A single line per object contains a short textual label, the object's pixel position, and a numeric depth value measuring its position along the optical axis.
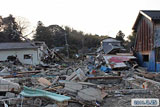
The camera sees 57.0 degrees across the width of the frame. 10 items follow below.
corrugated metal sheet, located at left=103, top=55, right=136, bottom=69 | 13.57
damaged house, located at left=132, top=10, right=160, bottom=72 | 12.52
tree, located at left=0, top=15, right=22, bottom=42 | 31.28
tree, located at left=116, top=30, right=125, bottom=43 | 40.00
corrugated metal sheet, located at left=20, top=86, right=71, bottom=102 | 4.76
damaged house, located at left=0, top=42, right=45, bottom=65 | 19.45
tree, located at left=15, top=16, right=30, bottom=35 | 36.34
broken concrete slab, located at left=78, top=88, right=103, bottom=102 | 5.16
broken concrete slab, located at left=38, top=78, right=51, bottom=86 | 7.37
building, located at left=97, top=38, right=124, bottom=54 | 21.19
